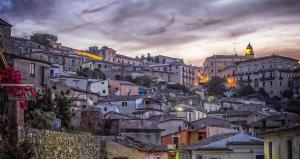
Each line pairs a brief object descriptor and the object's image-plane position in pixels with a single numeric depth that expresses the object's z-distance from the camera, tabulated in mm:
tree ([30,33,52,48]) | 122438
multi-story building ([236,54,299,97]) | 133875
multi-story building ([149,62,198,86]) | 152325
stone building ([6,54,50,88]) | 40812
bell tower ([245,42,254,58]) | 188750
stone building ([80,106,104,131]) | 44616
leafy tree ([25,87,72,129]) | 31064
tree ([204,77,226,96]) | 143725
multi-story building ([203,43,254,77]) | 186000
